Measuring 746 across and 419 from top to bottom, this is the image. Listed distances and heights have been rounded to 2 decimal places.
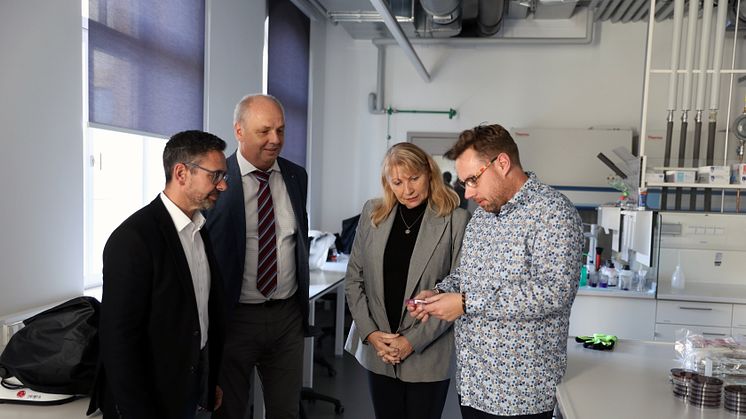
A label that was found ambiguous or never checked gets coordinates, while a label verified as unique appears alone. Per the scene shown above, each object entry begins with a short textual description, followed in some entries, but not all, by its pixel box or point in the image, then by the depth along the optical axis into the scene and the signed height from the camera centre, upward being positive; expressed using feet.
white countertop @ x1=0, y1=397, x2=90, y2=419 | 5.99 -2.54
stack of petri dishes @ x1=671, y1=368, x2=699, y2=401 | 5.93 -1.98
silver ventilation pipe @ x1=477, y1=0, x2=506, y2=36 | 18.51 +5.18
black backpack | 6.24 -2.02
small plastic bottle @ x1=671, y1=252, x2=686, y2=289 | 13.41 -2.12
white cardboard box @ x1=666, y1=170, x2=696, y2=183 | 12.56 +0.16
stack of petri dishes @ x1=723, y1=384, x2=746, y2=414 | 5.49 -1.97
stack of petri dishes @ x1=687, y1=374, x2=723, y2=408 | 5.68 -1.97
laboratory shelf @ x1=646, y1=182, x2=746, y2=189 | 12.29 -0.03
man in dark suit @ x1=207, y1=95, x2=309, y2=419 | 7.27 -1.19
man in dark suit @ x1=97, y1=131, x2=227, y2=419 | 5.13 -1.20
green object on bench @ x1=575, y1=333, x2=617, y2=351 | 7.85 -2.14
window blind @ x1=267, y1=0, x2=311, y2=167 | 18.02 +3.25
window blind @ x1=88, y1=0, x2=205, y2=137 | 10.25 +1.93
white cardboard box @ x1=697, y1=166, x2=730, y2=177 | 12.34 +0.29
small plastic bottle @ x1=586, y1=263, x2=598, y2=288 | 14.79 -2.38
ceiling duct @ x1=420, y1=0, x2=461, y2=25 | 16.78 +4.79
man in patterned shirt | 5.55 -1.01
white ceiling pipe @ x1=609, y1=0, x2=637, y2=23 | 19.06 +5.64
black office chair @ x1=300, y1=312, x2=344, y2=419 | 12.26 -4.65
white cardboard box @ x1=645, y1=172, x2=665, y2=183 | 12.59 +0.11
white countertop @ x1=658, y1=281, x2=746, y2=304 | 13.01 -2.39
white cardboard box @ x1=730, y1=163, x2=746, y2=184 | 12.29 +0.26
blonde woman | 7.18 -1.32
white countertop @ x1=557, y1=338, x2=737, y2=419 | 5.62 -2.17
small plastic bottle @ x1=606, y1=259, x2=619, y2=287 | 14.69 -2.37
